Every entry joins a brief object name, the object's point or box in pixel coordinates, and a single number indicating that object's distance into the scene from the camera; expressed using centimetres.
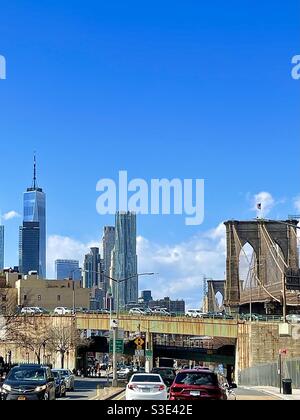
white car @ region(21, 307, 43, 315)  12014
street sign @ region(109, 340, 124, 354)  5752
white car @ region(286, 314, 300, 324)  10066
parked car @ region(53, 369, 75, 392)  4843
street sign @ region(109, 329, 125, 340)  6193
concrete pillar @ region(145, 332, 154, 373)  9319
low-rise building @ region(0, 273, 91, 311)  17162
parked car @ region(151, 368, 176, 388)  4836
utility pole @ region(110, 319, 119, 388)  5184
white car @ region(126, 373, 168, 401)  3002
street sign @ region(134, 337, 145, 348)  5818
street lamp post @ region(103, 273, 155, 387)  5176
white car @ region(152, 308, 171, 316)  11935
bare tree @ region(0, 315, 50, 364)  8369
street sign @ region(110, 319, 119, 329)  5861
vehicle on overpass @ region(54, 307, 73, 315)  12450
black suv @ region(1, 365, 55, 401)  2897
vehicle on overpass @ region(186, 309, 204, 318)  11546
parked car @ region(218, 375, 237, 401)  2789
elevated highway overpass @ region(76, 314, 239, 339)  10938
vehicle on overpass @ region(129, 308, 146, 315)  12192
